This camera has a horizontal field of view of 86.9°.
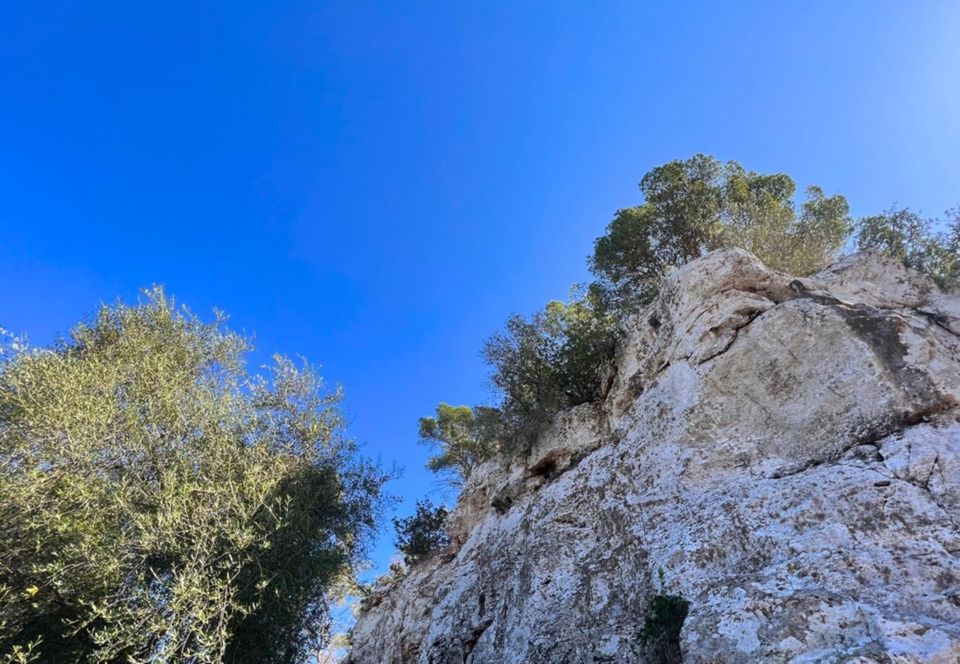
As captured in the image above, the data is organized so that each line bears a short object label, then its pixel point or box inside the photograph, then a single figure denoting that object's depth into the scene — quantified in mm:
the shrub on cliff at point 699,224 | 21375
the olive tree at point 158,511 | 10633
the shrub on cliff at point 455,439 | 26500
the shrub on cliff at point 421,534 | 21094
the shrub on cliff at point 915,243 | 17812
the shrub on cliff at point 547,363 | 18484
